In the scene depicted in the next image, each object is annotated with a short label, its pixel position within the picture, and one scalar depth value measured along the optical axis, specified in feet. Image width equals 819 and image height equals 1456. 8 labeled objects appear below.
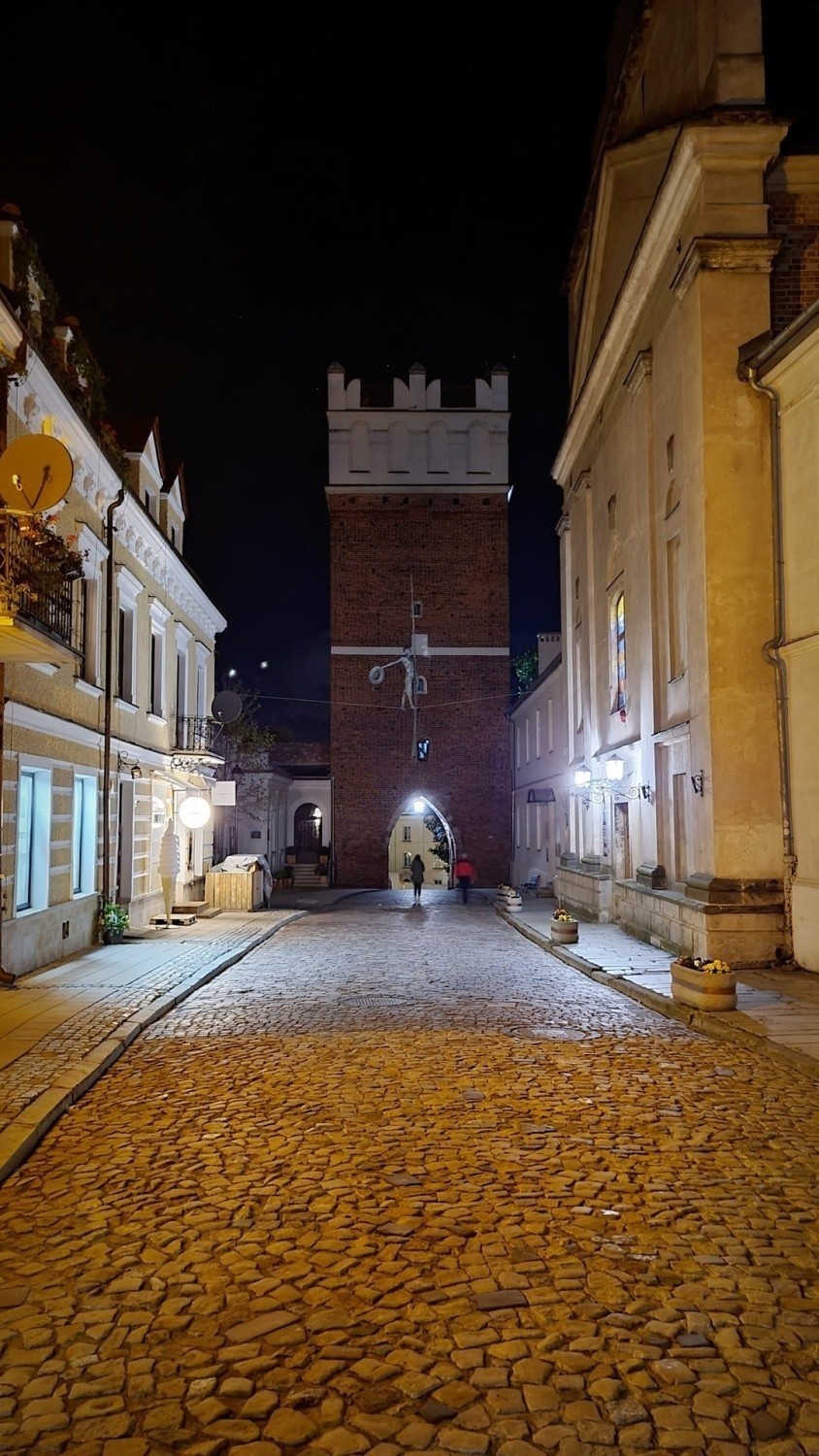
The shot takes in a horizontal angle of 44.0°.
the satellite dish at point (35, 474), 33.22
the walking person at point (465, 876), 92.12
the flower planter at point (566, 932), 50.98
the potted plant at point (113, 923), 51.67
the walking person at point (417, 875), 90.12
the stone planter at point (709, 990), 31.04
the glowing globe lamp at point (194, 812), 65.92
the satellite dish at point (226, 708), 78.48
